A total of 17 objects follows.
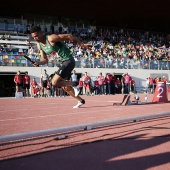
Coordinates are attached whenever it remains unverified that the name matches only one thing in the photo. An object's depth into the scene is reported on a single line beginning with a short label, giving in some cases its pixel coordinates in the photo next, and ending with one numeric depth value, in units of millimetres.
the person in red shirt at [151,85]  22591
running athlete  5984
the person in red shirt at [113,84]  20656
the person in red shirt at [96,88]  20770
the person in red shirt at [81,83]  19894
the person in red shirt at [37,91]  18609
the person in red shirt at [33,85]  18642
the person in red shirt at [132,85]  22281
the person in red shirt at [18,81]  16900
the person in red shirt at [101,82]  20203
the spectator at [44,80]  18361
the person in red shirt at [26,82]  17594
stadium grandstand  21203
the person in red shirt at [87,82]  19750
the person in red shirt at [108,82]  20391
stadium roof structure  27661
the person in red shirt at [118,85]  21328
